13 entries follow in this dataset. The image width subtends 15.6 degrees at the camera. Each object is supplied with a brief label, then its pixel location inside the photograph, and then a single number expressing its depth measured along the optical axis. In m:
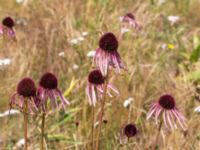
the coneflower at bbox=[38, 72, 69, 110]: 1.07
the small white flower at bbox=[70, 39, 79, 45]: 1.79
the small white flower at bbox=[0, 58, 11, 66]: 1.60
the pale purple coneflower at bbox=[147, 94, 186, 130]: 1.11
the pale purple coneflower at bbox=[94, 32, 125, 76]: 1.02
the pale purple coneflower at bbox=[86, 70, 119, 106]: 1.09
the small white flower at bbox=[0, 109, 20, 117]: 1.47
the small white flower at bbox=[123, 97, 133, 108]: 1.50
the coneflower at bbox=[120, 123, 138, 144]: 1.16
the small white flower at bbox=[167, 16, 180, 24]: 2.09
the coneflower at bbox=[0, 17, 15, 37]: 1.30
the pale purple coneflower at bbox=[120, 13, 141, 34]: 1.88
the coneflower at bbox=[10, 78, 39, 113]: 1.04
